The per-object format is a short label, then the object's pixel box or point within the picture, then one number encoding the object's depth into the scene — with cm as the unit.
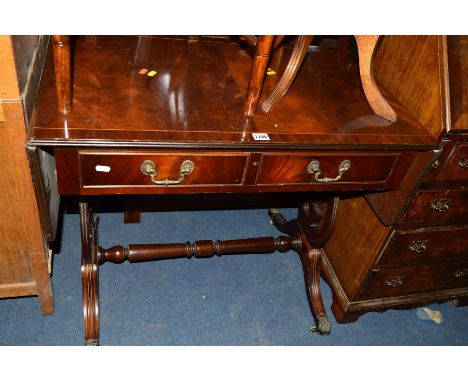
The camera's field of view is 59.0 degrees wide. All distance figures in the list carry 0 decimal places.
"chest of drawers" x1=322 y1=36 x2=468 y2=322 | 151
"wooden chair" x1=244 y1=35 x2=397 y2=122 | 125
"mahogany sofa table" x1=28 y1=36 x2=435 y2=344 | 125
